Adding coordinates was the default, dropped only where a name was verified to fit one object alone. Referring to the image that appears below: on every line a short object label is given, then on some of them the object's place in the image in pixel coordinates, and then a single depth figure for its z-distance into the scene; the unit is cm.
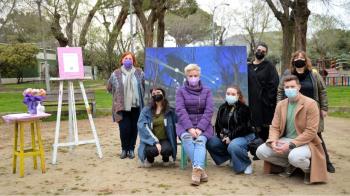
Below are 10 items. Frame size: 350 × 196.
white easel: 686
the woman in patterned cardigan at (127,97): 692
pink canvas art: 727
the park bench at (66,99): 1246
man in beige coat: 534
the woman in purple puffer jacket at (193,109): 599
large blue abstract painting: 720
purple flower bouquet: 625
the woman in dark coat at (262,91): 647
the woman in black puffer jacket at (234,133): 595
